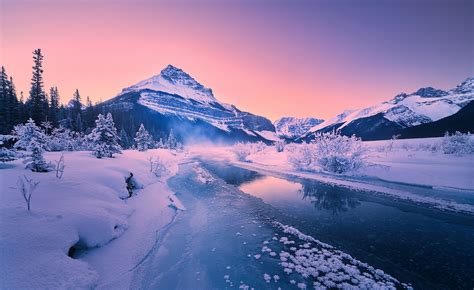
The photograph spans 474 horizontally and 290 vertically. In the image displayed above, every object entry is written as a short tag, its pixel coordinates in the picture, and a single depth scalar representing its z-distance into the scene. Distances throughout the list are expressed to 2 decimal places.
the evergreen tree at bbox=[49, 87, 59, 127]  59.38
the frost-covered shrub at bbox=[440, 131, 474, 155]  25.89
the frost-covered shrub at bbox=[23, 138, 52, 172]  10.84
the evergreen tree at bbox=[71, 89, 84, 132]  64.46
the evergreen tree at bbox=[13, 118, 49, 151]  14.96
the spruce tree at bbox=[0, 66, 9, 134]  36.59
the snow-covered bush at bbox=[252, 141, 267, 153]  61.82
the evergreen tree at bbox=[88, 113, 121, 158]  22.34
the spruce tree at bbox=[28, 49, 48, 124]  37.66
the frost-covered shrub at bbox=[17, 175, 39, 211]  6.95
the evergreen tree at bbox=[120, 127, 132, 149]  70.18
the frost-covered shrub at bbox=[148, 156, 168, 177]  24.22
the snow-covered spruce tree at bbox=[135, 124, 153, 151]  52.09
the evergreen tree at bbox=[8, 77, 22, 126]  38.79
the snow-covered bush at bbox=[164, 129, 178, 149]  87.16
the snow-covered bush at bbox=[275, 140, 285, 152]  54.66
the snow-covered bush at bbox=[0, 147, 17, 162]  12.23
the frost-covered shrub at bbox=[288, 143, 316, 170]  31.19
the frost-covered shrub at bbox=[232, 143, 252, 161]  52.13
